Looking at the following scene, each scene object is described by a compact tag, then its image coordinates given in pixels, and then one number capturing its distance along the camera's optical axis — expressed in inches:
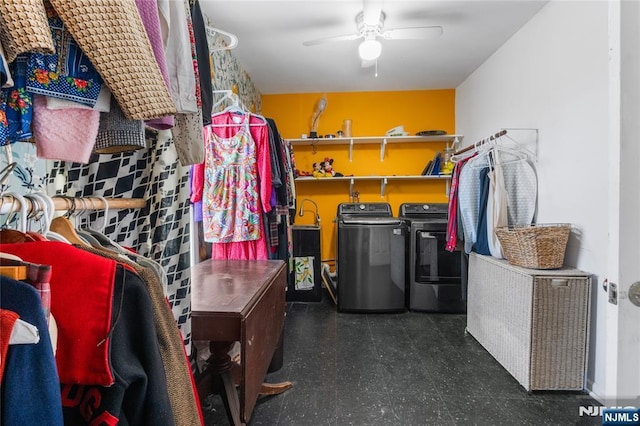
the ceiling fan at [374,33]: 81.7
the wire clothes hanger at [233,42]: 58.7
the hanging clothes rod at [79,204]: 22.7
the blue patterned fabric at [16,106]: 19.4
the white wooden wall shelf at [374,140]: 140.7
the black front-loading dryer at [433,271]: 119.6
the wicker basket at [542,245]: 71.0
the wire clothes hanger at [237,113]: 78.2
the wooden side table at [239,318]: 42.8
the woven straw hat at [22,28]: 16.1
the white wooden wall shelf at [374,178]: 141.0
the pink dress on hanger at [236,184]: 76.9
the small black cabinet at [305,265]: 130.0
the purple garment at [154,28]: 26.1
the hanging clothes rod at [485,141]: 88.4
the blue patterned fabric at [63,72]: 19.7
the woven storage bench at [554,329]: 68.7
